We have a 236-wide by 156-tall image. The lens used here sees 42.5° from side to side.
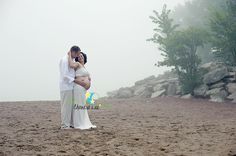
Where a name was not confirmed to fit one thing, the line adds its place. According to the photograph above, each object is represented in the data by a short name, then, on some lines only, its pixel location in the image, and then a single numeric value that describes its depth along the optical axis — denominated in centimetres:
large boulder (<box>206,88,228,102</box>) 1567
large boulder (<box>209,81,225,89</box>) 1656
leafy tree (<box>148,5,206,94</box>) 1759
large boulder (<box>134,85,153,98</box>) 2025
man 791
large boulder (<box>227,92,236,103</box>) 1510
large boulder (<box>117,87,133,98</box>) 2167
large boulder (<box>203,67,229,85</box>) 1691
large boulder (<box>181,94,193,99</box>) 1747
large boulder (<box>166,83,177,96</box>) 1917
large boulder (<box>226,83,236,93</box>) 1580
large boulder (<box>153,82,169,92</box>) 2005
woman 794
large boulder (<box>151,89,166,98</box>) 1916
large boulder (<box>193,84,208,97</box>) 1712
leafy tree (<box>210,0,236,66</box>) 1622
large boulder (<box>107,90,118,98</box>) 2250
